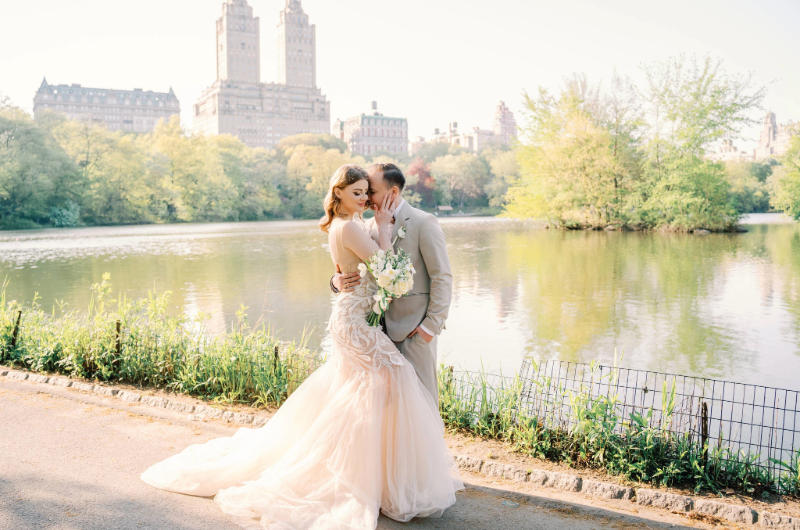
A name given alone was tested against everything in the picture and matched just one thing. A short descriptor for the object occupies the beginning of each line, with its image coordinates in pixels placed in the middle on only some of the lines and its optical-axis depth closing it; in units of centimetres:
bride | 338
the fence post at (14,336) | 668
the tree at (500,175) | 7994
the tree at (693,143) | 3572
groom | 363
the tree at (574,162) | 3872
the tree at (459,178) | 8400
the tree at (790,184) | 3881
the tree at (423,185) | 8200
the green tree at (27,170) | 4462
